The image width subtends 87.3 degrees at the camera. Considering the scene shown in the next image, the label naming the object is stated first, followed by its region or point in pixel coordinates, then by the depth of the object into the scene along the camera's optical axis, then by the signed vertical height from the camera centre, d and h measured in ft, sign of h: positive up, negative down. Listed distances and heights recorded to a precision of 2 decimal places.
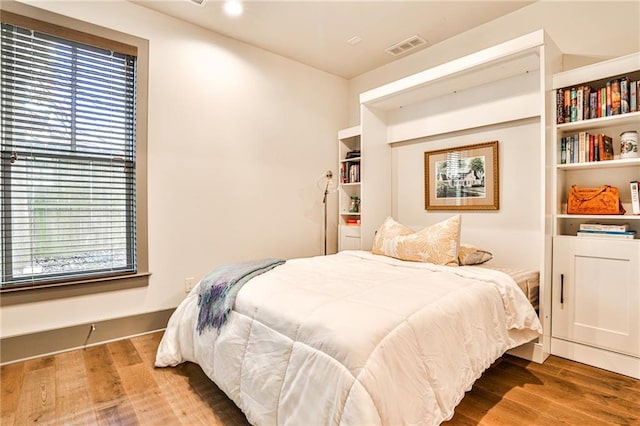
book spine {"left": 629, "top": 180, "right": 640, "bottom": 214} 7.26 +0.34
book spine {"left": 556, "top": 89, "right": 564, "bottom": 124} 7.97 +2.54
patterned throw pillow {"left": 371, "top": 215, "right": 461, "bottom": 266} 8.31 -0.83
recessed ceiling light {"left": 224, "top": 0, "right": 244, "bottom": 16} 9.28 +5.79
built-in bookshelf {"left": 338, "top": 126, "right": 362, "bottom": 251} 12.54 +0.89
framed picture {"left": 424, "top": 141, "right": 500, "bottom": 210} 10.05 +1.10
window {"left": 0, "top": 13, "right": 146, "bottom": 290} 7.83 +1.37
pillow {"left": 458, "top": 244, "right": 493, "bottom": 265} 8.75 -1.15
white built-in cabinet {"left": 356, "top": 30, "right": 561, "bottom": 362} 7.82 +3.17
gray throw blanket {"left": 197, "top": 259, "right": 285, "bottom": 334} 6.21 -1.56
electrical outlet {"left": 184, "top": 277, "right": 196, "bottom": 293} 10.32 -2.23
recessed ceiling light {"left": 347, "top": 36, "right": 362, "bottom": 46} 11.23 +5.82
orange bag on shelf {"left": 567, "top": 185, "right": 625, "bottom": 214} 7.52 +0.28
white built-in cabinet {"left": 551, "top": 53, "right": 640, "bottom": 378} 7.07 -1.05
